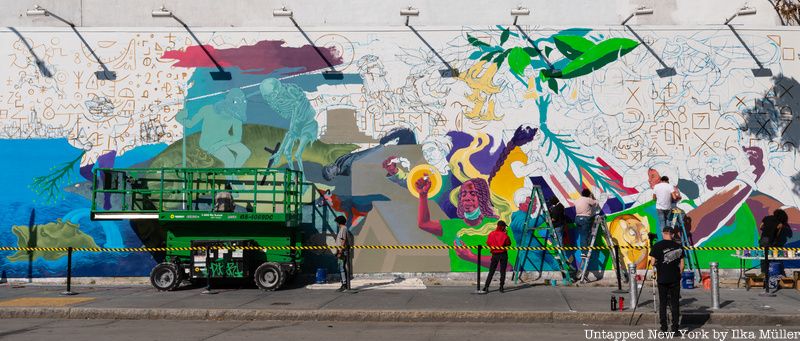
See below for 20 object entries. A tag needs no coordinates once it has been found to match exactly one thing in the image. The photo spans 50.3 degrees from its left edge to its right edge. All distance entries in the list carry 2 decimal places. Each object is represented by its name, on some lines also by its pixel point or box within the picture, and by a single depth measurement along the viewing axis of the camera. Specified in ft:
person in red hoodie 57.26
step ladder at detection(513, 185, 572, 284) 62.13
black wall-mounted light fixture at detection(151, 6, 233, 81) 66.03
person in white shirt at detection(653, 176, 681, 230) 61.82
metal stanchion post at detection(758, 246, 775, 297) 55.51
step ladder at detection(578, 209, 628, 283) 62.18
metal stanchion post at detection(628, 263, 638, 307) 49.02
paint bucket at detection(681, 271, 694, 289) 59.36
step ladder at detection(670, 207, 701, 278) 62.18
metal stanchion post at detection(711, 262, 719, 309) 48.93
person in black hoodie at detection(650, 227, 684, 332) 42.34
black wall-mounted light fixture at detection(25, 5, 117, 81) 66.18
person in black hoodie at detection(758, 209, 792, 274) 60.70
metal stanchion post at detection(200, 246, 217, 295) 59.37
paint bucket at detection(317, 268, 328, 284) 63.25
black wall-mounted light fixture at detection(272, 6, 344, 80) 65.72
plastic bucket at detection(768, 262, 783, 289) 57.62
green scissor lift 59.67
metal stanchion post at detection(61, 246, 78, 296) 57.67
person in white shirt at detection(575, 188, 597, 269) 62.44
